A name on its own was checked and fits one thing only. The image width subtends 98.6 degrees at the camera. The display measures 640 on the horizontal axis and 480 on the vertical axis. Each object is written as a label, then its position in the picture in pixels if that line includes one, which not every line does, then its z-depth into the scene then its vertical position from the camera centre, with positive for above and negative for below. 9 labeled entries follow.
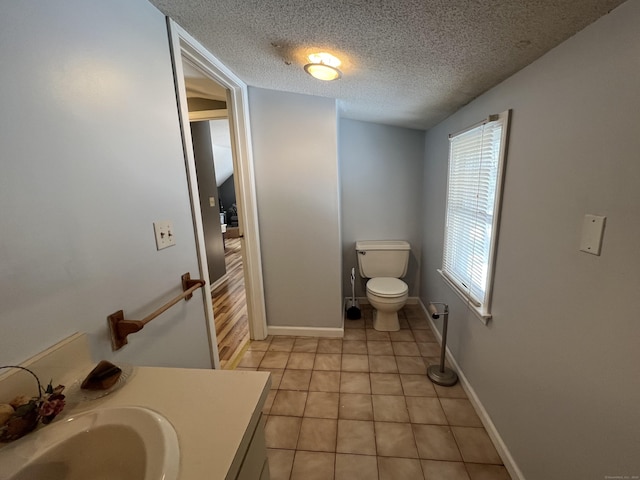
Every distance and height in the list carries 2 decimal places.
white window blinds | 1.44 -0.17
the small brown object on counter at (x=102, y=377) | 0.74 -0.50
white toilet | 2.47 -0.86
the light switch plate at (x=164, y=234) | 1.11 -0.18
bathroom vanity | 0.58 -0.55
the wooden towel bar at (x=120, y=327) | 0.91 -0.45
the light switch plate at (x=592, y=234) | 0.83 -0.18
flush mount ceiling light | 1.34 +0.59
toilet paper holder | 1.88 -1.34
